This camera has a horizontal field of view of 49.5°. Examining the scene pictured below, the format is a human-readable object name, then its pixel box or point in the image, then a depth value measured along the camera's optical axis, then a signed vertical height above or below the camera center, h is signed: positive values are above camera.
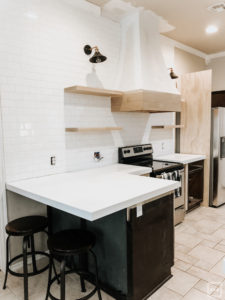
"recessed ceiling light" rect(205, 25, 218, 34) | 3.75 +1.55
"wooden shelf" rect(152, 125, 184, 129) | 3.94 +0.04
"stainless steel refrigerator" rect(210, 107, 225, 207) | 4.01 -0.50
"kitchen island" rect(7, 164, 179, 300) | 1.72 -0.74
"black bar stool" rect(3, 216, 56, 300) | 1.92 -0.80
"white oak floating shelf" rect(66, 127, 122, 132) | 2.70 +0.01
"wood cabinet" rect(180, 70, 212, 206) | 4.07 +0.22
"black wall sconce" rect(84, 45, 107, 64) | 2.73 +0.82
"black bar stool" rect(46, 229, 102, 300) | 1.66 -0.82
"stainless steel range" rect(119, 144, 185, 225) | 3.26 -0.51
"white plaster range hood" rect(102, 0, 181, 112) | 3.03 +0.86
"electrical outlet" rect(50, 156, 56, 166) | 2.66 -0.33
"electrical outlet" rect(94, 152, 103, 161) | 3.11 -0.34
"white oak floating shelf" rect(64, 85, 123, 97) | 2.58 +0.43
